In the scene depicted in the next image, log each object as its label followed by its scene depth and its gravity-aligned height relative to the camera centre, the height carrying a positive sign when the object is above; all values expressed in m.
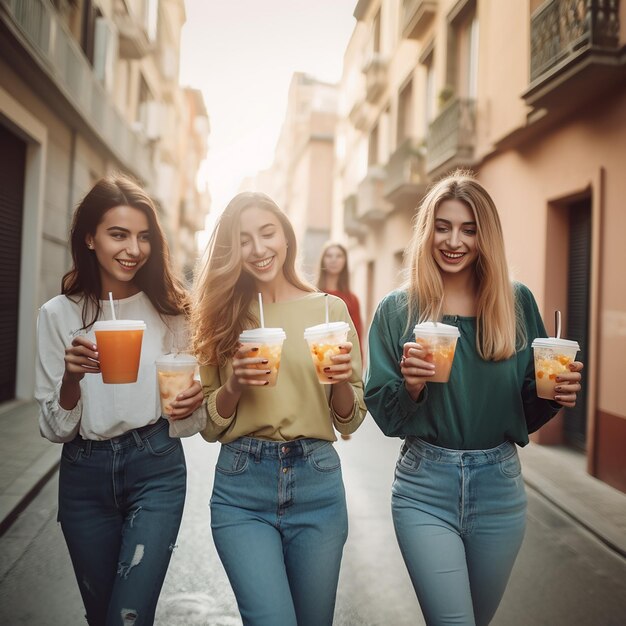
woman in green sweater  2.22 -0.32
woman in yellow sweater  2.12 -0.44
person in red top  7.16 +0.48
